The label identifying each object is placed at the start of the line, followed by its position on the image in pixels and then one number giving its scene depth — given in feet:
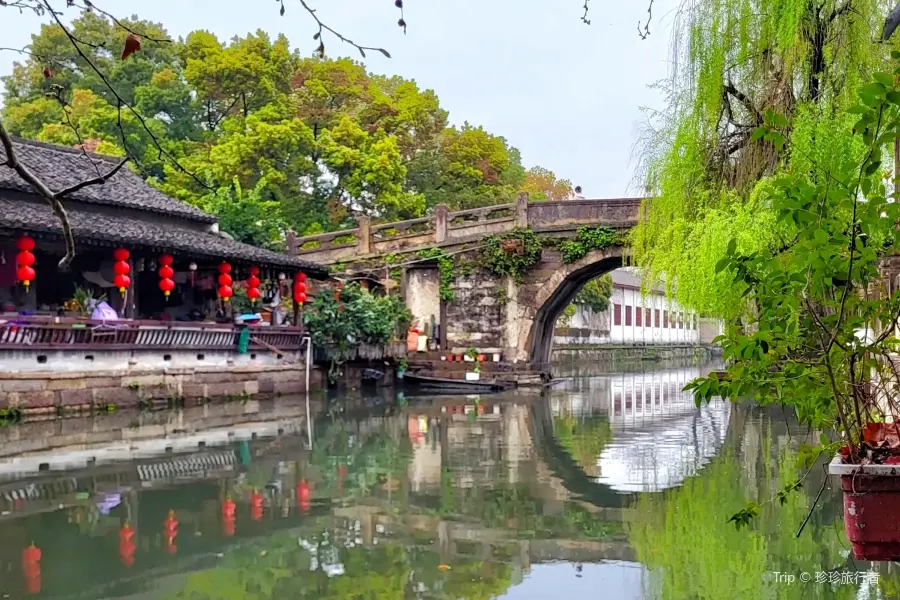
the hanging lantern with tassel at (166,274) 46.31
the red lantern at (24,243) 39.11
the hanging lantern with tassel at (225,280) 49.52
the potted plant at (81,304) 43.55
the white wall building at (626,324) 114.53
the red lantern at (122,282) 43.34
